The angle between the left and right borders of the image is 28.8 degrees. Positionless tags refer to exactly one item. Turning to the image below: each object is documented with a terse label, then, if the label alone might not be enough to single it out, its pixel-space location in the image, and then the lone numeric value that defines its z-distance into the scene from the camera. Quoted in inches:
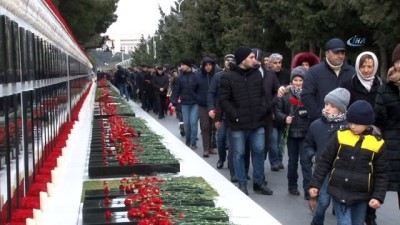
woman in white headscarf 299.4
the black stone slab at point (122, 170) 408.2
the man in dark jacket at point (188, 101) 620.7
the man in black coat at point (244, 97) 380.2
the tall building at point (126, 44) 6658.5
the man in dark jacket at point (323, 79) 335.0
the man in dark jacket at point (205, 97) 562.9
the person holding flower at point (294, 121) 386.0
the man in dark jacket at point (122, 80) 1605.6
